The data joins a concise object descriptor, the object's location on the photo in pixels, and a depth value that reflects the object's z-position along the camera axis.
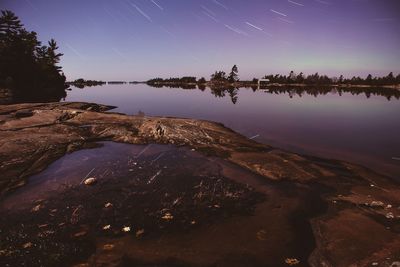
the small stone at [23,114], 19.86
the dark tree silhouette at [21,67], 51.19
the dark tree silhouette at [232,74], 173.12
